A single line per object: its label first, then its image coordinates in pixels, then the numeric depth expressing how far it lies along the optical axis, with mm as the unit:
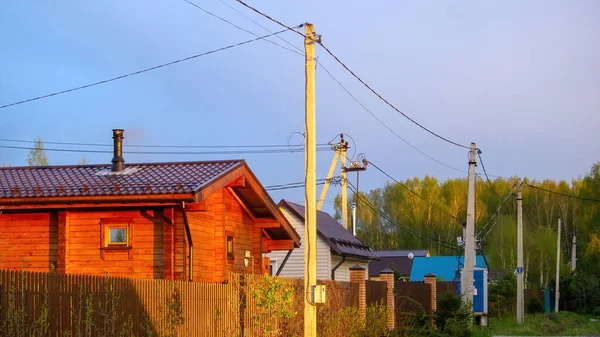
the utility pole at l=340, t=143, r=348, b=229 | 46938
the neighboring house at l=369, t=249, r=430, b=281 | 63697
